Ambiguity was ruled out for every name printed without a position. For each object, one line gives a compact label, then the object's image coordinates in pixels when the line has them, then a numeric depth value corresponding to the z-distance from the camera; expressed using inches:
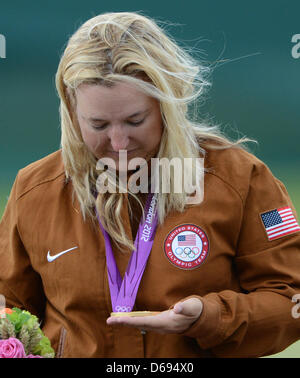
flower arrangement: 165.5
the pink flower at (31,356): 163.0
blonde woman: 170.9
